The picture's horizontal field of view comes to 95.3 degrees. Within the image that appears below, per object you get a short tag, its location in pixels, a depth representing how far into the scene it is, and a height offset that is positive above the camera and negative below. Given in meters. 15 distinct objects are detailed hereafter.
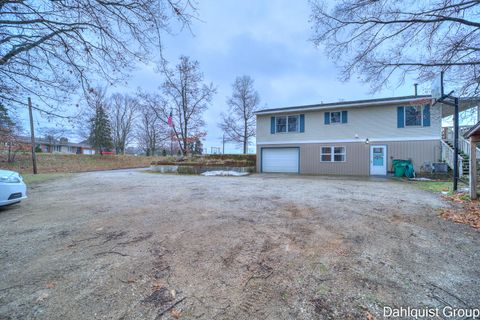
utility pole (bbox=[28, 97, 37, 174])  15.20 +1.07
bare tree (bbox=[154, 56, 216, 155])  22.66 +6.10
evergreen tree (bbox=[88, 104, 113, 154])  31.08 +3.40
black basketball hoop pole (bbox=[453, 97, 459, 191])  7.28 +0.39
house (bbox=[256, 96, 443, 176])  12.36 +1.20
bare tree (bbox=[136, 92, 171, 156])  26.85 +4.10
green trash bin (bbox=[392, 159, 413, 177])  12.17 -0.69
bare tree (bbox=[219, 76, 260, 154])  28.61 +6.11
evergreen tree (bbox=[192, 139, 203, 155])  30.25 +1.33
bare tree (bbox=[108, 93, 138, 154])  38.16 +7.30
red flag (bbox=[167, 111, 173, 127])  21.99 +3.70
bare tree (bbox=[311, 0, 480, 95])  5.25 +3.05
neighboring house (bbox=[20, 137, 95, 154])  44.03 +2.87
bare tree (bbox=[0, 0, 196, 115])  3.26 +2.07
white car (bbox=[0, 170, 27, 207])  4.76 -0.64
